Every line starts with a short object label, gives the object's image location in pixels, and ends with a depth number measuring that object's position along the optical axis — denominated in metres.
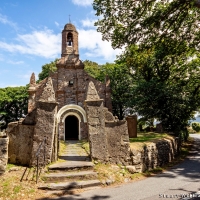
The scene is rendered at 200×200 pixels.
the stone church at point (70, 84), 20.03
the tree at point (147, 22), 9.81
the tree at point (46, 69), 32.75
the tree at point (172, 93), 16.40
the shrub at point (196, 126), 34.76
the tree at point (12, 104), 31.67
